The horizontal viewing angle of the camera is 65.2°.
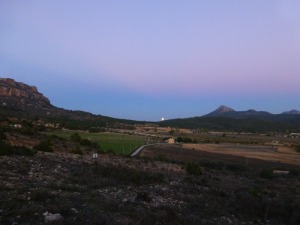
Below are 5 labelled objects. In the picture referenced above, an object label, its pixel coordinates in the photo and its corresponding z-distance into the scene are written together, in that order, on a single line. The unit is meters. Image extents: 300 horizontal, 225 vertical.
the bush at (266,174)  24.40
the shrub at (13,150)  16.33
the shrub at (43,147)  22.74
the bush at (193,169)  21.61
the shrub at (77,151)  25.59
